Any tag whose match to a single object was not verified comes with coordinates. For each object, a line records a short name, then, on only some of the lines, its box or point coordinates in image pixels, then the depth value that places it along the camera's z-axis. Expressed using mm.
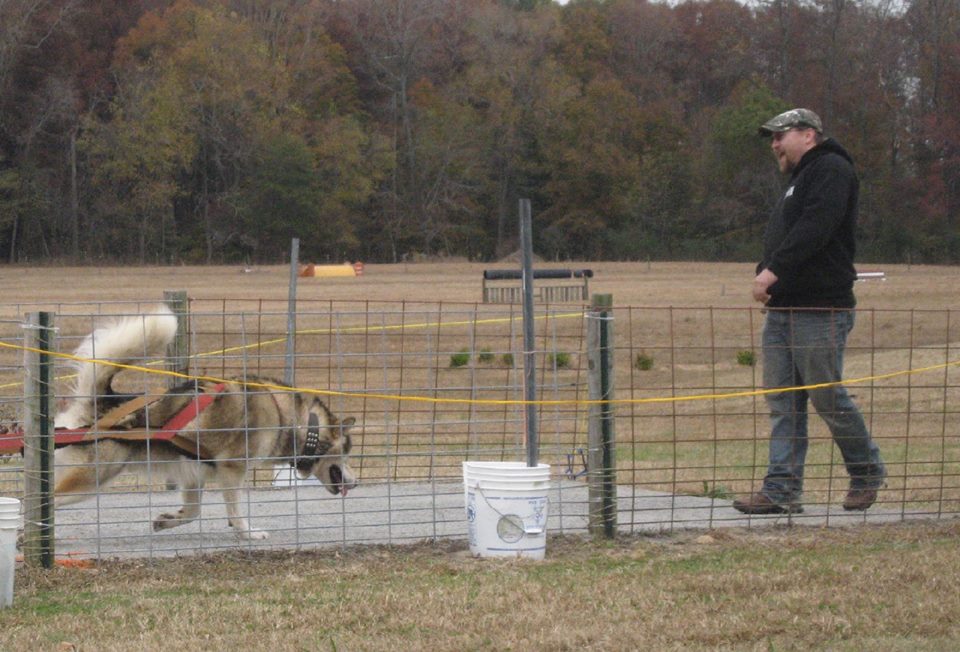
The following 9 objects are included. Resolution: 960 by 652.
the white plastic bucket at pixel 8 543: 10481
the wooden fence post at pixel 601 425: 13278
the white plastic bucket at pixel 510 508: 12424
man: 13939
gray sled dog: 13214
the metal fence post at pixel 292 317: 16992
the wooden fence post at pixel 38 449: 12125
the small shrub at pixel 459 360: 34923
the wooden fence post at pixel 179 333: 17419
